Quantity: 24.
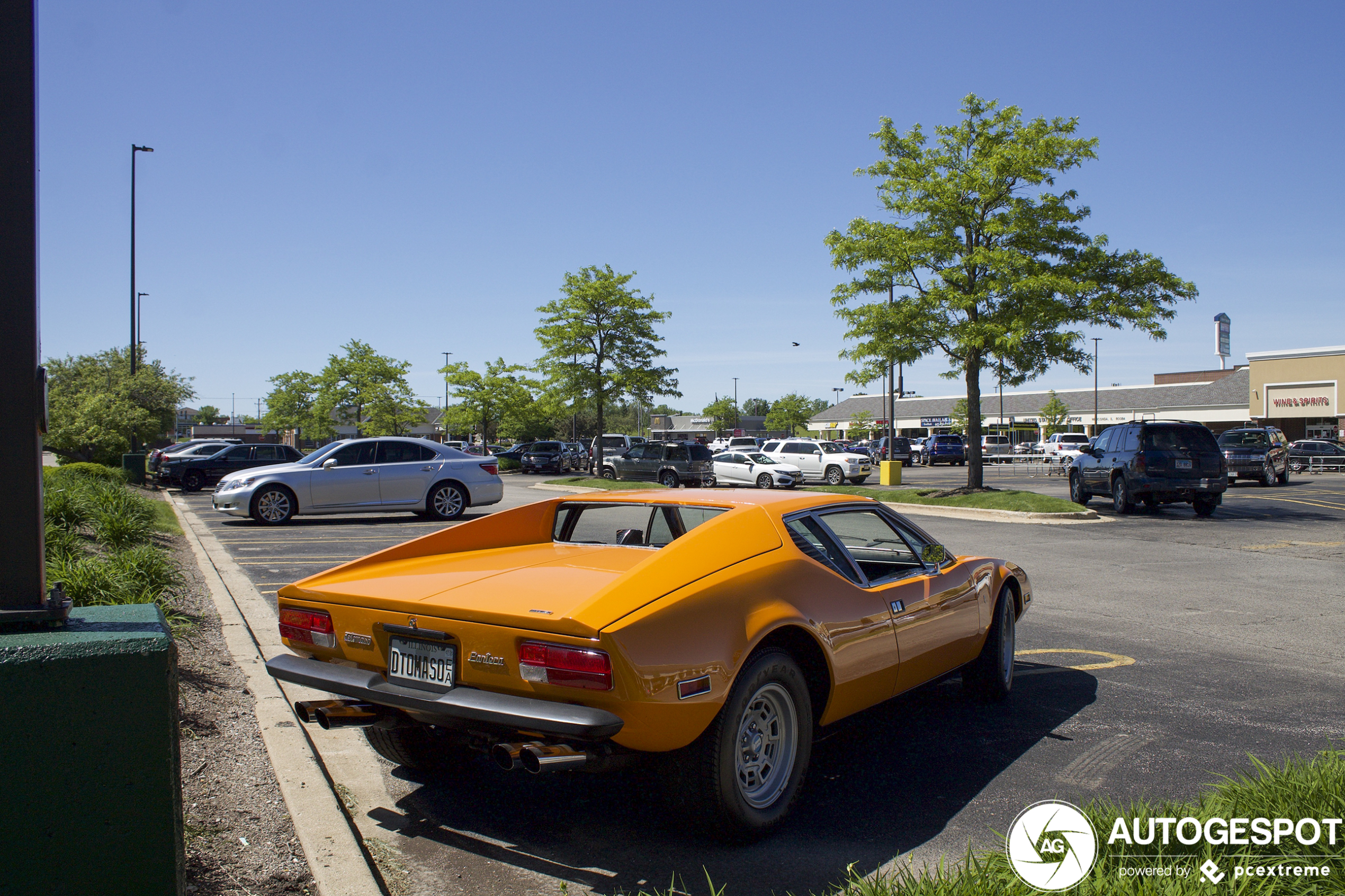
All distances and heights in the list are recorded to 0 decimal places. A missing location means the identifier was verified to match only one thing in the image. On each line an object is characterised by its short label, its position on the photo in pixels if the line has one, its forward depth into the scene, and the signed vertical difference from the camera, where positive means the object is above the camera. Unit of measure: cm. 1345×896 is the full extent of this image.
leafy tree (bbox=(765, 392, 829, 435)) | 11381 +394
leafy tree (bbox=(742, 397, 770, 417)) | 16954 +721
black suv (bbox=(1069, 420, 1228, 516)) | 1858 -44
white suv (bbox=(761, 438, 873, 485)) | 3253 -53
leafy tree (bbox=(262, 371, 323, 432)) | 6938 +356
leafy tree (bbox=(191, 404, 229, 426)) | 17650 +599
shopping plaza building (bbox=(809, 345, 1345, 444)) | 5303 +327
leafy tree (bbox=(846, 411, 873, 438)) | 8781 +217
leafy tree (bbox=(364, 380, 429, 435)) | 5206 +202
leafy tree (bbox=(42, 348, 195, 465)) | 2841 +131
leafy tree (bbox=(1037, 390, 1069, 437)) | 7744 +249
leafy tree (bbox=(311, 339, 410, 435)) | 5162 +384
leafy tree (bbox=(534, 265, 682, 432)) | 3281 +385
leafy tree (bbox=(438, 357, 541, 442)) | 5078 +280
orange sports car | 326 -77
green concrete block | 249 -86
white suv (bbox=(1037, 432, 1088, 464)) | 4819 -1
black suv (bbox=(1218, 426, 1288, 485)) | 2853 -33
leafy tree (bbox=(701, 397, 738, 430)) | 13888 +510
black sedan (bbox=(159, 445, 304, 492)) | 2761 -52
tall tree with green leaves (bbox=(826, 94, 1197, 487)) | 2028 +408
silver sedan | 1633 -67
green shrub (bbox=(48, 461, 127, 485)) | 1870 -50
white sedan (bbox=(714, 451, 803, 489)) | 3047 -85
